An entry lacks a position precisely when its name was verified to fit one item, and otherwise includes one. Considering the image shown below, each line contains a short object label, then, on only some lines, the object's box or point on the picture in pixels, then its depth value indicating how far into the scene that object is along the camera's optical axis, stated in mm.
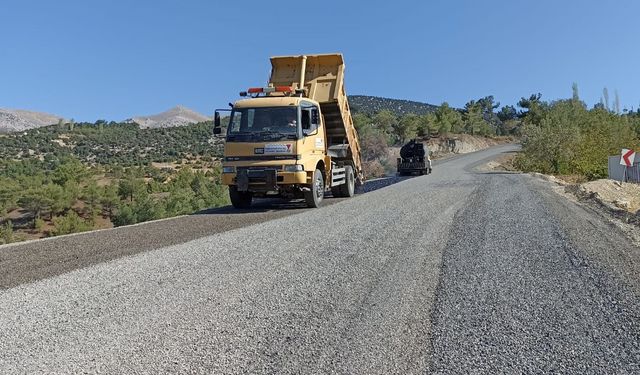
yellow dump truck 12242
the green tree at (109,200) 39719
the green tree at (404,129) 69625
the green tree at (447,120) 73750
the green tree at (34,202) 37031
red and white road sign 22833
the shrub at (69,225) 31131
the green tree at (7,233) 27964
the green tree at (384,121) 68375
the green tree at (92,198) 39438
